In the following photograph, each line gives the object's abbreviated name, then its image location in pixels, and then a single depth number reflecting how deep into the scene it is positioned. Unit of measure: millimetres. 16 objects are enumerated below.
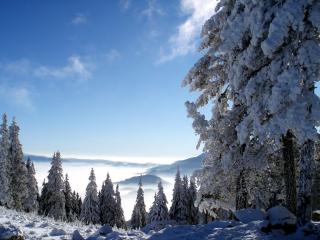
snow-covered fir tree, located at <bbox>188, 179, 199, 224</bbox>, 73250
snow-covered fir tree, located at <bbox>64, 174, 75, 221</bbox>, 81562
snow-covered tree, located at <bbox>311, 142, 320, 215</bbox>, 32300
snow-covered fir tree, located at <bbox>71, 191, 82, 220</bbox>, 89150
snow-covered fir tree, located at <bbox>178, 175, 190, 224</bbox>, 67362
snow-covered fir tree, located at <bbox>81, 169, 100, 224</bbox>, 66312
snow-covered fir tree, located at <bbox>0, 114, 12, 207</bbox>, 50594
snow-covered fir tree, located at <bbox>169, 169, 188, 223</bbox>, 67562
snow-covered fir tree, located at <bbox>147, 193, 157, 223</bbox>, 64281
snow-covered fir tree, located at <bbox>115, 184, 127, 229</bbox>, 75450
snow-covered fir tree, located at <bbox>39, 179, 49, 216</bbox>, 65250
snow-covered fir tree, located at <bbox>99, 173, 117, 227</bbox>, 72500
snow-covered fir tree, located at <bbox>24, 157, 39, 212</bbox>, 65500
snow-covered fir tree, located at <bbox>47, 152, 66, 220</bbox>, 61406
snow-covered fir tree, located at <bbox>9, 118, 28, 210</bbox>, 53531
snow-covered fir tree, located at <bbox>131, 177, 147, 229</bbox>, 81250
